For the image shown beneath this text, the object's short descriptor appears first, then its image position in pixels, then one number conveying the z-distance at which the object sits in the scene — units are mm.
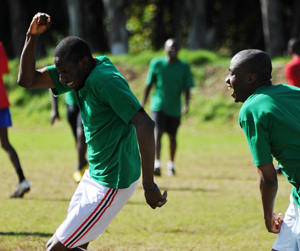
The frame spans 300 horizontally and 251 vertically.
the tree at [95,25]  66625
